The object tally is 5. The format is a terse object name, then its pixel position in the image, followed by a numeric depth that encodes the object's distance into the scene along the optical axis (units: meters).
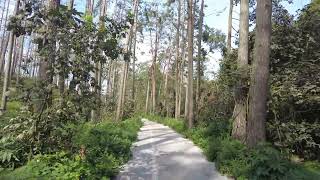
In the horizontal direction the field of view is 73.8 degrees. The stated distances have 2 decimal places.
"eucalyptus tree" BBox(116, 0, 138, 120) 15.30
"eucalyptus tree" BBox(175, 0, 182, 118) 20.66
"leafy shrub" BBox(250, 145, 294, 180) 4.87
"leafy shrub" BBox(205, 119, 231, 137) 8.60
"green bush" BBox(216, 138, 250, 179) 5.42
